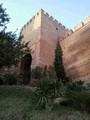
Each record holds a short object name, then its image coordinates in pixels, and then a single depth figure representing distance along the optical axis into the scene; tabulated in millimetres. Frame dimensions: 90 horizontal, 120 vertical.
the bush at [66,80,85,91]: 5119
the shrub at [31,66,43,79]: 7300
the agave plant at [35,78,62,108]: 4110
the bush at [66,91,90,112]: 4062
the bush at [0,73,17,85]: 7502
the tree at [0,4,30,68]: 5433
